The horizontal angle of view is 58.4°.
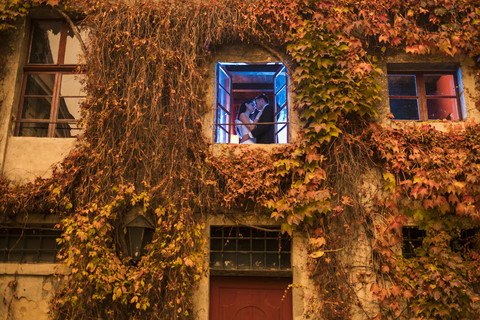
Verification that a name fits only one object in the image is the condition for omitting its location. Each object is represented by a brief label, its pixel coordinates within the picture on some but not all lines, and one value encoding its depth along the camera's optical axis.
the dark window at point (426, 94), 6.48
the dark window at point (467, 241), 5.69
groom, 6.84
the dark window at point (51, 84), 6.47
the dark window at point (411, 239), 5.91
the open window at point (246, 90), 6.55
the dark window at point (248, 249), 5.98
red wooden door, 5.85
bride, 6.93
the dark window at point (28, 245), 6.02
